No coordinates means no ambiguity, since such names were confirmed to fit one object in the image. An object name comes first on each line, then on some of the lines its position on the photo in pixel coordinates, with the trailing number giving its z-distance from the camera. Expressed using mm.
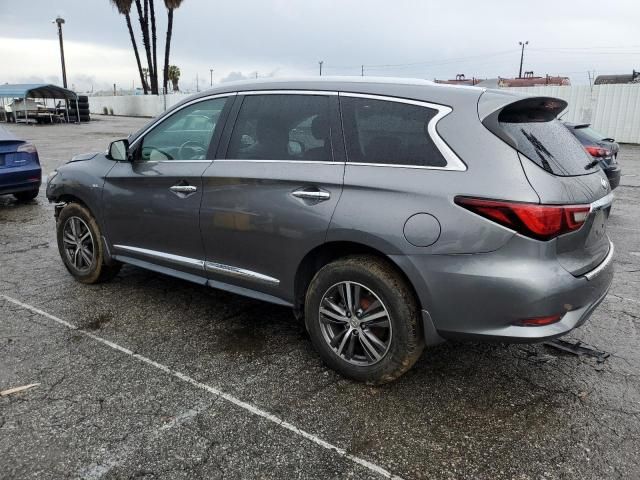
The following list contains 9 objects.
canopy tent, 32156
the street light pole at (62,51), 39562
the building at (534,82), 30330
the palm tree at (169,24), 36906
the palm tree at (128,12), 38844
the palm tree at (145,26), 37594
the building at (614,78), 31812
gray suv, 2729
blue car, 8336
